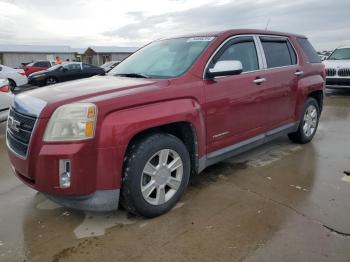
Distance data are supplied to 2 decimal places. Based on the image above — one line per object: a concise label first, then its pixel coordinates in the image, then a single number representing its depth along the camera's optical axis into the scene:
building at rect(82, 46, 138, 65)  48.47
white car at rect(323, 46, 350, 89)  11.70
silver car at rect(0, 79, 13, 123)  7.06
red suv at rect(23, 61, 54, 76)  26.09
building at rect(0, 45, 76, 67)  46.12
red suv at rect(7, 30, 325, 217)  2.88
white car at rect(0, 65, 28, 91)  15.66
